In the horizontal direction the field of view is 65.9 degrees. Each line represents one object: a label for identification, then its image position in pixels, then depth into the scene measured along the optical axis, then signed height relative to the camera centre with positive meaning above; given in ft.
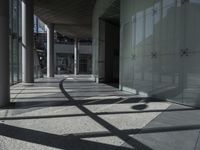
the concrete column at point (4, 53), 14.64 +1.56
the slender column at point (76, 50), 75.57 +9.25
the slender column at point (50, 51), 55.37 +6.65
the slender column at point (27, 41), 33.66 +6.18
